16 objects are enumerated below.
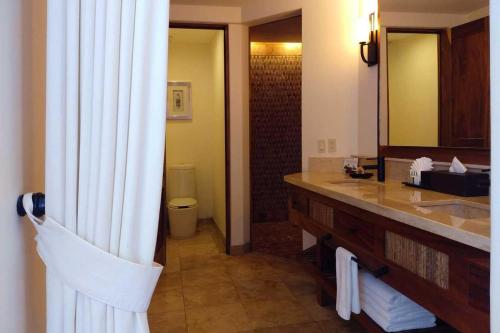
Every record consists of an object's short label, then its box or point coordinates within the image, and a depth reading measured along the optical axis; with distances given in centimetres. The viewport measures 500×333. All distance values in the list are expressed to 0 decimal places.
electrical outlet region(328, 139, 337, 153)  295
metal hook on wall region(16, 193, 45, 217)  69
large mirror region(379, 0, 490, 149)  174
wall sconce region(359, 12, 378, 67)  256
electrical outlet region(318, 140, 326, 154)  298
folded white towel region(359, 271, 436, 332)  160
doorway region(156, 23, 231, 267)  439
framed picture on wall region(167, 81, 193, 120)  474
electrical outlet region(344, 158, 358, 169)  274
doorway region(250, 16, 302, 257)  484
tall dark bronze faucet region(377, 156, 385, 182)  240
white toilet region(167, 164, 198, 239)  431
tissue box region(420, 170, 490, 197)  163
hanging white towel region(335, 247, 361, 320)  173
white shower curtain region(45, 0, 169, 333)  61
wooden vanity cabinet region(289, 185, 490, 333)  101
